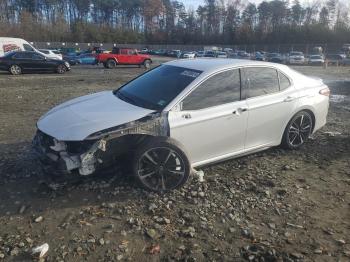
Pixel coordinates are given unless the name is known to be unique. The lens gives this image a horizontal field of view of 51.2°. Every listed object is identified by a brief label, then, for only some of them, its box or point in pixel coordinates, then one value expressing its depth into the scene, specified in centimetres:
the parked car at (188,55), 4938
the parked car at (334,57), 4812
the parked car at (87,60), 3419
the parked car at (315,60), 4153
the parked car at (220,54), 4828
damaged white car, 440
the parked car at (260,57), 4837
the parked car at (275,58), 4618
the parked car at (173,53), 5786
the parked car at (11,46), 2609
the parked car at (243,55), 5266
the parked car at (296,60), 4247
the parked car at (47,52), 2900
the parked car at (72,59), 3365
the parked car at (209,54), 4792
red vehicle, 2916
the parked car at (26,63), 2081
